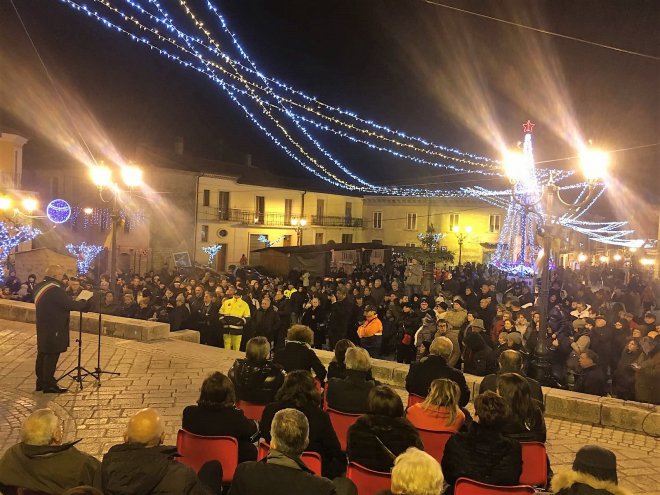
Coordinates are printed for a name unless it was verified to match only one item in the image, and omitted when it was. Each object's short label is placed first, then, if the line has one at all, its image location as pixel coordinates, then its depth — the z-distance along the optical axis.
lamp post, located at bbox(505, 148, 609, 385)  7.75
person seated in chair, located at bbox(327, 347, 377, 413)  4.69
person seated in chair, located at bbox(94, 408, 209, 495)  2.99
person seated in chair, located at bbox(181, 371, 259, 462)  3.96
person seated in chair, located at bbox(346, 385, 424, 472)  3.67
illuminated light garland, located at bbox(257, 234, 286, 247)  39.33
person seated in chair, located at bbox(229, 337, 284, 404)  5.11
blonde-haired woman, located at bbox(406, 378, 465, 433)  4.15
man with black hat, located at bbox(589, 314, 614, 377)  9.06
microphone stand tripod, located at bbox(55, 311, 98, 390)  7.62
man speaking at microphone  7.18
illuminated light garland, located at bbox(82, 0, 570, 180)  9.27
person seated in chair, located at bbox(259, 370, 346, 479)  3.92
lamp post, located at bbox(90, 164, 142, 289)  11.74
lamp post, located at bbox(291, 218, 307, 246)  39.43
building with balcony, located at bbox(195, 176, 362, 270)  35.75
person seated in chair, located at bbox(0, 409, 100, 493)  3.11
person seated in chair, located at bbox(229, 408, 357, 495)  2.90
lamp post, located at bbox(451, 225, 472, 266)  41.42
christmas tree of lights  20.58
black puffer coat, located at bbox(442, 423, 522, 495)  3.52
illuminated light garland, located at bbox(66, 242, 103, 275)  24.35
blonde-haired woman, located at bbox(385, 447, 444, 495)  2.69
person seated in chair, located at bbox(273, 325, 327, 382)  5.76
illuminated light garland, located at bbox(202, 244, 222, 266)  34.97
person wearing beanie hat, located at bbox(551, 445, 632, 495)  2.87
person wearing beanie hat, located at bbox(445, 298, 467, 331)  9.77
